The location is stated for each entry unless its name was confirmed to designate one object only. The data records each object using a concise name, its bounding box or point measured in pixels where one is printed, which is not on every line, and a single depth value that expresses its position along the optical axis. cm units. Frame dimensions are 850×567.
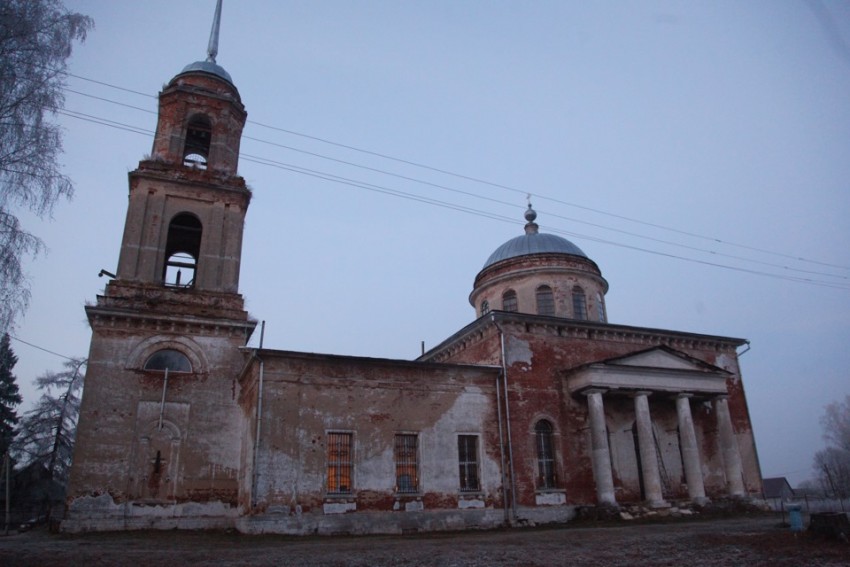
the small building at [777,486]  5214
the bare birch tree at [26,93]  1148
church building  1873
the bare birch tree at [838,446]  5929
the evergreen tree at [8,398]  3484
